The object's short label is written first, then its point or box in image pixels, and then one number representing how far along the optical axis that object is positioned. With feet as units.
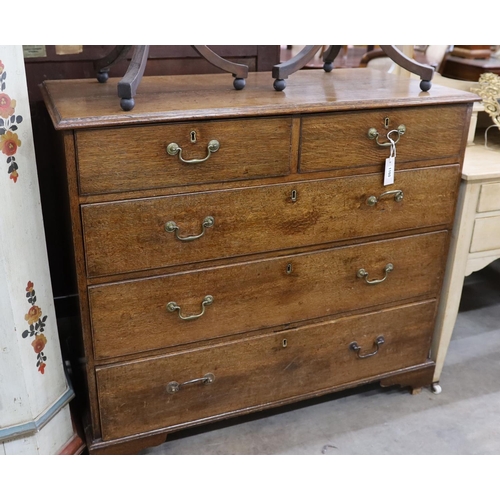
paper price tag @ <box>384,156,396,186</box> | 5.77
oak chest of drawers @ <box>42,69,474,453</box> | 4.99
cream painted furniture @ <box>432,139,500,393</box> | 6.48
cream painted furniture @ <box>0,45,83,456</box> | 4.82
